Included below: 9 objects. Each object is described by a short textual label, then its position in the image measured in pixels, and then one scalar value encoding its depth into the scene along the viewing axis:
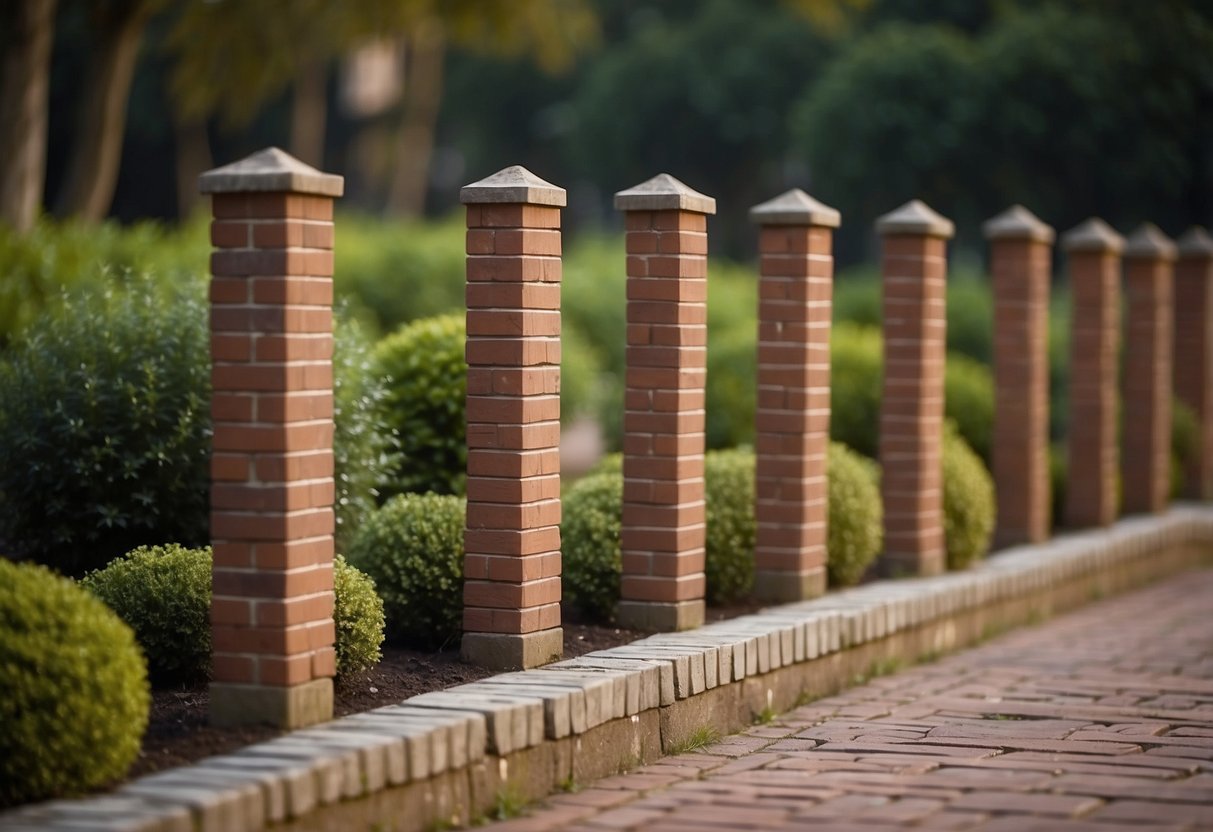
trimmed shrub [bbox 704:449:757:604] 16.45
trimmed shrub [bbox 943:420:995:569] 20.32
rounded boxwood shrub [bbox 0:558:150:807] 9.29
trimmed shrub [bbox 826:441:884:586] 17.90
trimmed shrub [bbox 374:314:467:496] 17.93
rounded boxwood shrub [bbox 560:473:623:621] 15.12
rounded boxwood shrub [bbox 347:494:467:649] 13.77
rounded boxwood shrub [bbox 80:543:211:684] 12.21
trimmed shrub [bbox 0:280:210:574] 14.75
